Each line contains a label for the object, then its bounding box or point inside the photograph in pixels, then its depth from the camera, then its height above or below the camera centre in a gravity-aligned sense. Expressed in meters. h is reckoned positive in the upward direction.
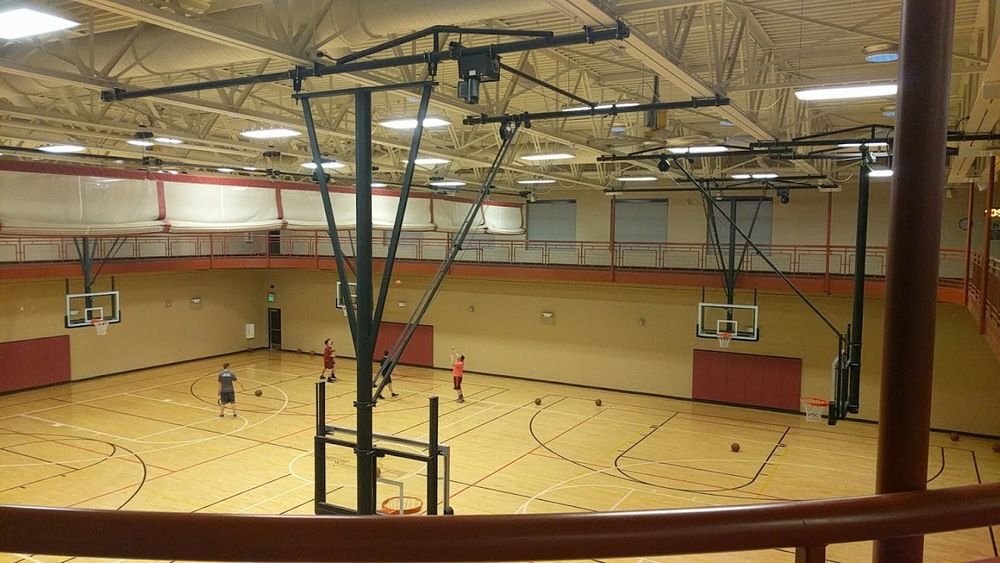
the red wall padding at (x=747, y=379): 25.23 -4.81
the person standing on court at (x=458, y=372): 25.94 -4.74
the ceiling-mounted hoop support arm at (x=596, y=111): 10.80 +2.18
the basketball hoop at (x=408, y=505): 12.73 -5.22
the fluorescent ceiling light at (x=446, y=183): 25.62 +2.20
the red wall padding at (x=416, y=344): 32.44 -4.72
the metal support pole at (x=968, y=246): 17.17 +0.10
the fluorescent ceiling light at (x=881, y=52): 7.94 +2.23
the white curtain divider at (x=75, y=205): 13.67 +0.67
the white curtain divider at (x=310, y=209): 18.31 +0.83
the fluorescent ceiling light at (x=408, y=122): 12.26 +2.14
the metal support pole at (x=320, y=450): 9.82 -2.97
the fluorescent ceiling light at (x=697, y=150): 15.89 +2.24
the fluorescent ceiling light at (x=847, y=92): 8.71 +2.01
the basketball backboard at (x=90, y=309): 24.06 -2.77
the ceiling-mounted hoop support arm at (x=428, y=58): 7.34 +2.18
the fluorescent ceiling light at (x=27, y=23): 6.73 +2.09
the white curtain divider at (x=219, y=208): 16.12 +0.75
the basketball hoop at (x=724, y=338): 22.66 -2.91
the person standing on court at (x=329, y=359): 28.53 -4.78
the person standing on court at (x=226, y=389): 22.75 -4.81
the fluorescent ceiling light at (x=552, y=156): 17.05 +2.14
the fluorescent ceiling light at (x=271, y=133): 14.58 +2.26
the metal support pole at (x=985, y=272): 14.26 -0.44
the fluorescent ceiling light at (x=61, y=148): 20.45 +2.58
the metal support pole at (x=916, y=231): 2.38 +0.06
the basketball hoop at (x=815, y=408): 20.52 -5.04
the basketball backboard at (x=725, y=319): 24.53 -2.63
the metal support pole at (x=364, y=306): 9.10 -0.83
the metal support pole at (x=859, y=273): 13.56 -0.45
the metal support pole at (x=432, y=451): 9.31 -2.81
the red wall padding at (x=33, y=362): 26.22 -4.79
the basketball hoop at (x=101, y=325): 24.45 -3.03
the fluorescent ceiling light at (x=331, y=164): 19.11 +2.14
